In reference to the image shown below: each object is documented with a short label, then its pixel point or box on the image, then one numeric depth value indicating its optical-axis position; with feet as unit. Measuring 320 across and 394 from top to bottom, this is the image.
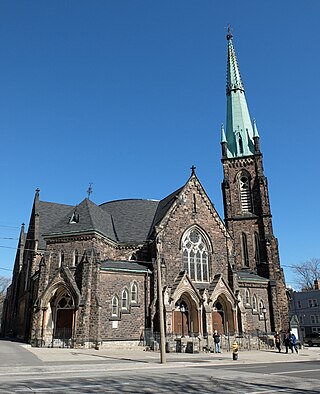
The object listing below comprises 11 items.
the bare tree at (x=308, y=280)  233.27
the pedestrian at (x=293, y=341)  90.58
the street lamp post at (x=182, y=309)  97.71
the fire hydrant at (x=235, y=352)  66.85
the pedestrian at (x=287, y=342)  89.57
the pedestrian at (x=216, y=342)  83.05
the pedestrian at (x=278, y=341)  91.81
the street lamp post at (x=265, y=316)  112.06
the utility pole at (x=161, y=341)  56.08
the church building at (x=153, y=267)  91.66
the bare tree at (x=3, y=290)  300.81
